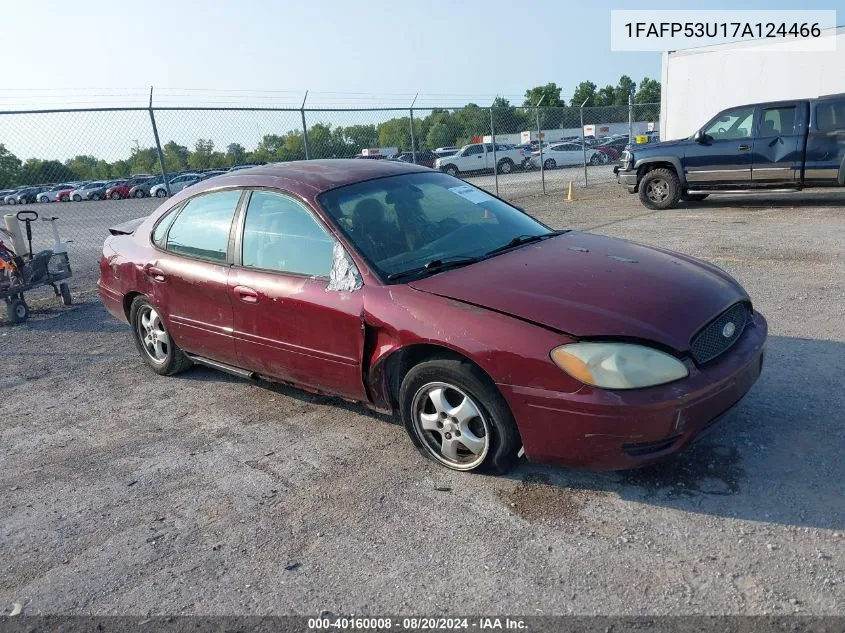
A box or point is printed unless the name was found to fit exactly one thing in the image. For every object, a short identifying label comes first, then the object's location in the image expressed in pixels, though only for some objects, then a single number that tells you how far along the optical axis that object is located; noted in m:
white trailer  13.95
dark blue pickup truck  11.08
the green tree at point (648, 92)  81.06
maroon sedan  3.05
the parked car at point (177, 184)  21.47
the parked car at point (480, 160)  29.92
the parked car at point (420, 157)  17.03
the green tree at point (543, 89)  77.75
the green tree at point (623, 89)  90.39
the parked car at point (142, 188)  22.52
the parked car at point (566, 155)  34.75
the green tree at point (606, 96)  86.16
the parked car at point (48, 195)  36.06
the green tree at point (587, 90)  84.71
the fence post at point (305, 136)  11.95
